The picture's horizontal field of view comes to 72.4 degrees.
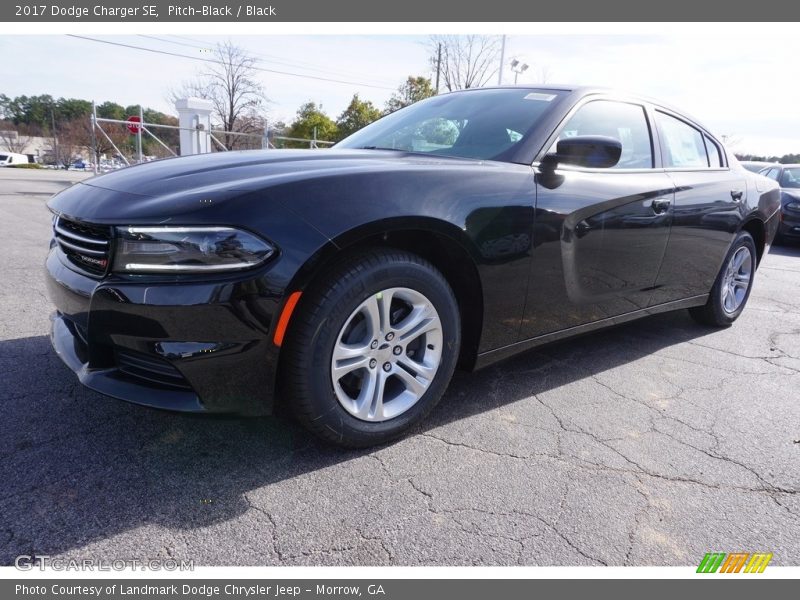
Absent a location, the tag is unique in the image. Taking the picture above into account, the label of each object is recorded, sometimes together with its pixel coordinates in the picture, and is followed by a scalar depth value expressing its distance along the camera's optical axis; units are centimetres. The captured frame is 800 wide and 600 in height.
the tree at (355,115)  3349
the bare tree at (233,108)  3173
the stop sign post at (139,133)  1271
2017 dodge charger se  179
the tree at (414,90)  2880
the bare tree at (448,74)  2712
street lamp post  2433
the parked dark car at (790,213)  988
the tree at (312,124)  3478
